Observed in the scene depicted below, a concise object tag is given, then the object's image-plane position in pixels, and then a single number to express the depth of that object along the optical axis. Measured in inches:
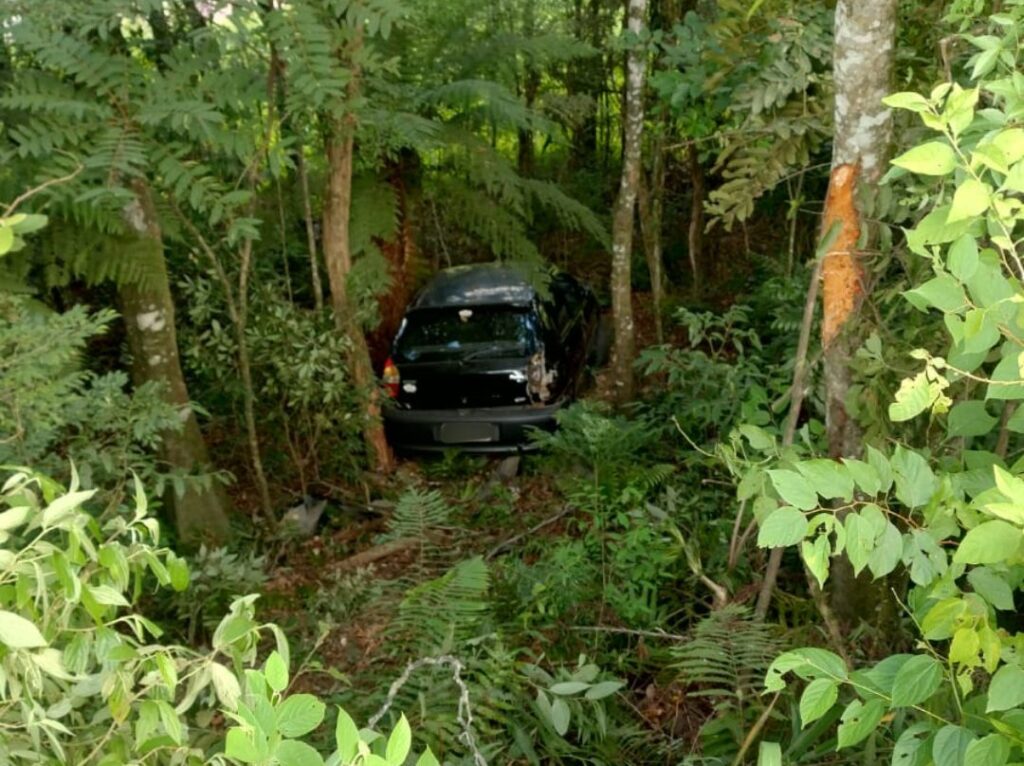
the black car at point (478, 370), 263.7
